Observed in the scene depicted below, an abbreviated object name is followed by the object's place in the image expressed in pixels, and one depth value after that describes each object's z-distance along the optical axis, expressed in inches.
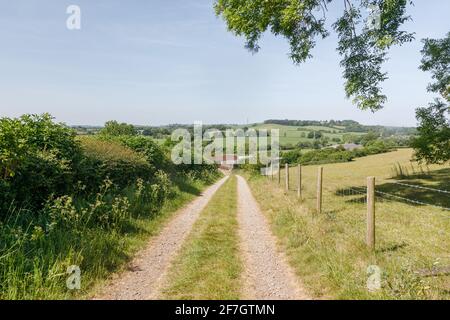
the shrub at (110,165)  401.4
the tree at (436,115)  724.0
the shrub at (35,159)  247.3
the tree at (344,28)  530.0
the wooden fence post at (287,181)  656.9
